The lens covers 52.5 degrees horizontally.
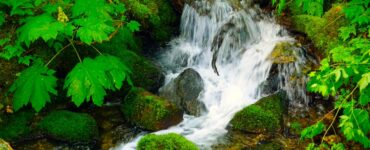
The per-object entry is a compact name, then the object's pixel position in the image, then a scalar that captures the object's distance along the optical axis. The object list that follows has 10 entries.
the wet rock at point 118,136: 6.08
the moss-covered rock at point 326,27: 7.04
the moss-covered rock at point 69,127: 5.91
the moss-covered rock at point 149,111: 6.51
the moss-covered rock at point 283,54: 7.54
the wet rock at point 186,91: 7.16
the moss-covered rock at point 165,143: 5.44
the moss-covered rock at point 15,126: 5.69
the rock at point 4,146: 3.82
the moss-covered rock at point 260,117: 6.41
